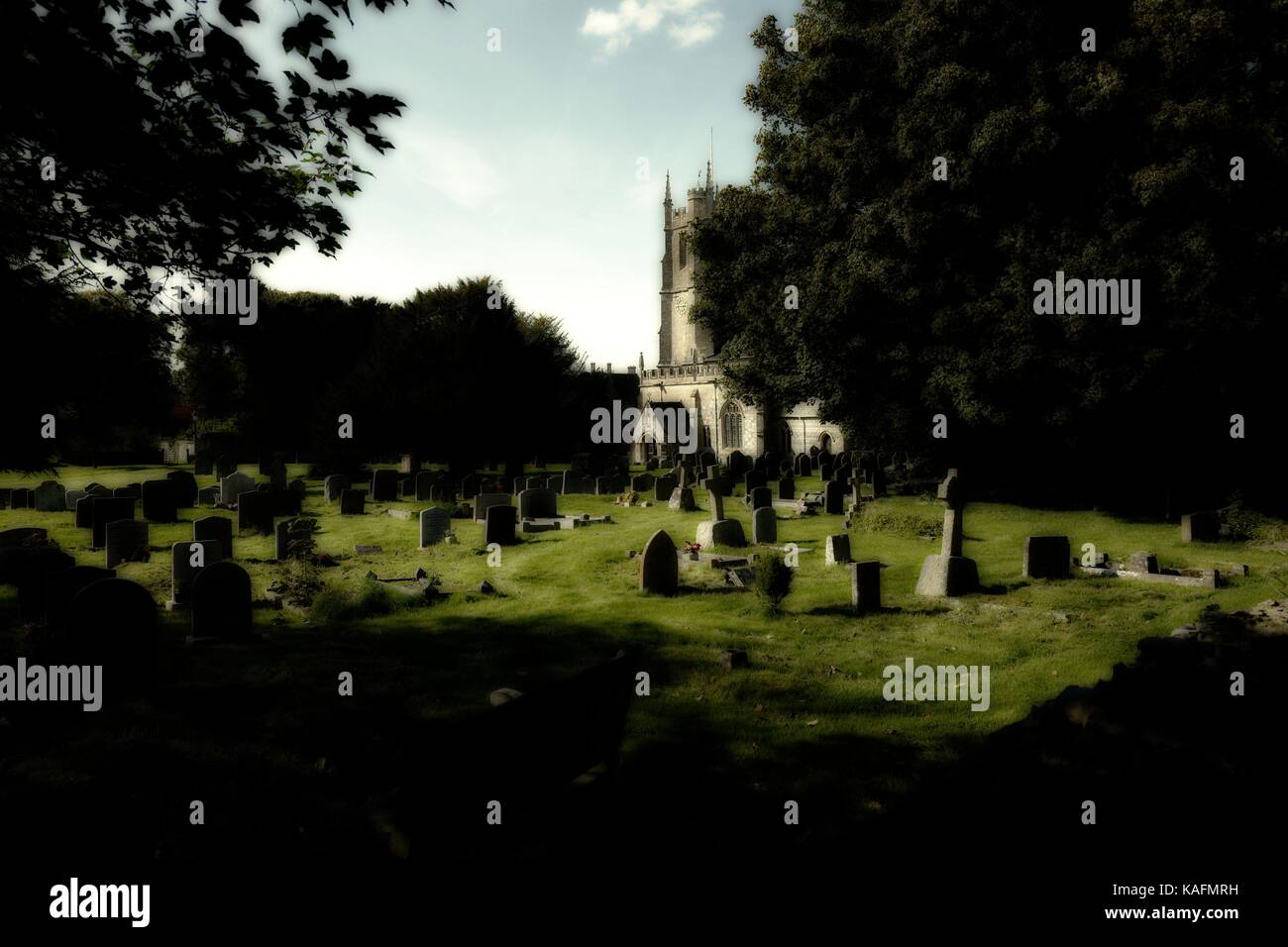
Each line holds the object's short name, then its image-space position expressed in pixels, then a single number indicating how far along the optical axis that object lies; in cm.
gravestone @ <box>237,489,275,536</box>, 1736
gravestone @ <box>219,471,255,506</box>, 2273
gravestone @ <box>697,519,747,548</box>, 1575
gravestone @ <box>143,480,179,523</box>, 1905
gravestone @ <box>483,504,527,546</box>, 1611
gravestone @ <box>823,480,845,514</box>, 2092
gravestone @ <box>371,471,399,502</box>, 2488
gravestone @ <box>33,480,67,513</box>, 2068
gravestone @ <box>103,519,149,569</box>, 1362
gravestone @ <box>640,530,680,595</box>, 1159
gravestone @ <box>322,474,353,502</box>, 2461
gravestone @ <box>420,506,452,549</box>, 1639
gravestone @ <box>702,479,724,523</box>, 1633
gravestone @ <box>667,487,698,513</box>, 2205
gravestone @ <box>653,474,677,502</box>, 2445
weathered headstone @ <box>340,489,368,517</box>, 2133
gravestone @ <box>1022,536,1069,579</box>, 1202
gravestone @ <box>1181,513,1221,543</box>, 1510
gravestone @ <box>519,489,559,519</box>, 1967
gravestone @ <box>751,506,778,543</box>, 1600
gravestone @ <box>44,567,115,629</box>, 847
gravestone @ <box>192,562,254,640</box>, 856
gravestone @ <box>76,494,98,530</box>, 1756
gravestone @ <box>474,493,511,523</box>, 1955
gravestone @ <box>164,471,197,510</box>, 2270
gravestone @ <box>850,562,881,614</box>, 1028
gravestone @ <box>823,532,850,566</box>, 1355
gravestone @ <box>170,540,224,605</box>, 1080
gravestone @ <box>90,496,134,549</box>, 1595
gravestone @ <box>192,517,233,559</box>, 1353
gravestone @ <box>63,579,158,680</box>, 690
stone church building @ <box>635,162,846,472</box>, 4253
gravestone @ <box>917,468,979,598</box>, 1116
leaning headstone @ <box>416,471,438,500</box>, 2456
